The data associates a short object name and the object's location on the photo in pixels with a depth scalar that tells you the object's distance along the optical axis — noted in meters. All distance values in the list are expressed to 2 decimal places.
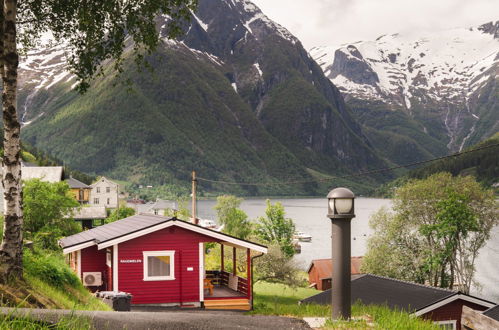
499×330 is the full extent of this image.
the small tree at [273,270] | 50.19
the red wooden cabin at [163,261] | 22.31
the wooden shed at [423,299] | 21.95
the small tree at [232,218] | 83.75
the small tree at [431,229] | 48.91
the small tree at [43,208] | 39.34
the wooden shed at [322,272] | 59.31
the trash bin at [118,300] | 16.22
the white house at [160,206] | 117.49
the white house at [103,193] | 132.50
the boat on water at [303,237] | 105.47
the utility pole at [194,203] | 37.10
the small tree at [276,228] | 71.81
